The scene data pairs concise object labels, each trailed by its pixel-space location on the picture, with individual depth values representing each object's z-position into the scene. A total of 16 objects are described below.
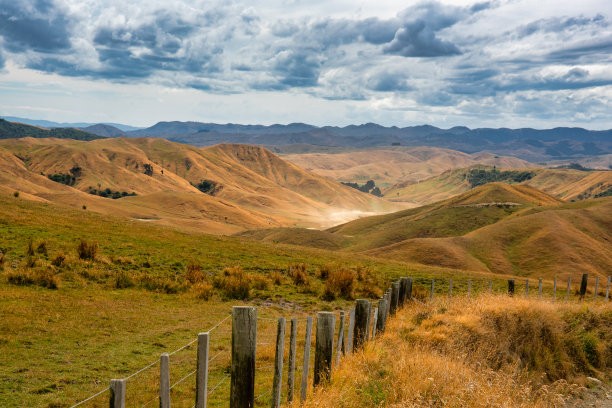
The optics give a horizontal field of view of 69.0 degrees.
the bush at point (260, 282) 22.69
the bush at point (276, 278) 24.58
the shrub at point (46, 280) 17.08
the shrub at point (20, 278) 16.95
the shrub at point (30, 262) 18.89
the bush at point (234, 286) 20.83
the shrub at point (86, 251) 21.96
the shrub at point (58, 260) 19.92
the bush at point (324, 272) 27.62
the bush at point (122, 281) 19.26
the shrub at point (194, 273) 21.67
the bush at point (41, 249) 21.61
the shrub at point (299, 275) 25.03
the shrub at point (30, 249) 21.00
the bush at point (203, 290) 19.57
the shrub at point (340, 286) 22.45
